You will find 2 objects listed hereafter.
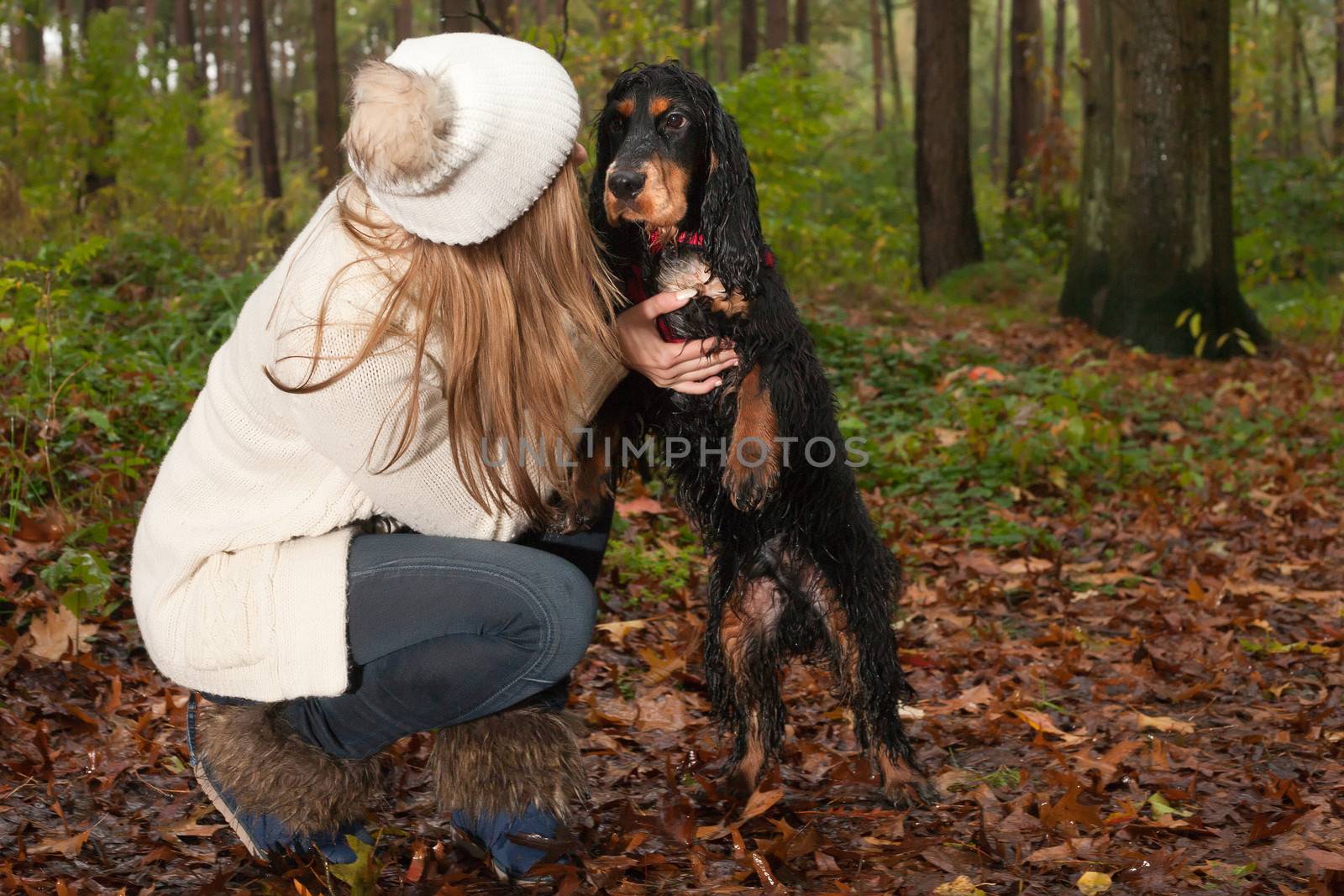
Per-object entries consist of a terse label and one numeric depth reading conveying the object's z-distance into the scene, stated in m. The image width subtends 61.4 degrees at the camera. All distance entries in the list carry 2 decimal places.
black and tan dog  2.53
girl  2.15
